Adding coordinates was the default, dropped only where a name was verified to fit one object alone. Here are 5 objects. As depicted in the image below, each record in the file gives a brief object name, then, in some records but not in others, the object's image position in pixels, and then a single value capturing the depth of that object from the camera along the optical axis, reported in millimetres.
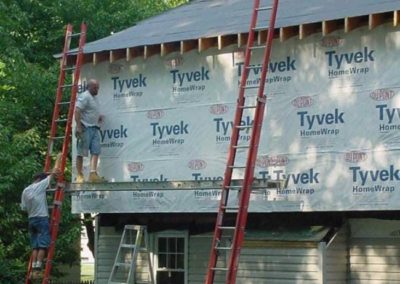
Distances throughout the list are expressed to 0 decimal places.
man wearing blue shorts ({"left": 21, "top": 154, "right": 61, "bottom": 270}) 13579
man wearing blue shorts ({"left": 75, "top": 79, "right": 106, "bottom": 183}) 14523
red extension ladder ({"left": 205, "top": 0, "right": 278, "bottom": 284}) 11648
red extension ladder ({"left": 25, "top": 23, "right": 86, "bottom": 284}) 13773
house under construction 12750
